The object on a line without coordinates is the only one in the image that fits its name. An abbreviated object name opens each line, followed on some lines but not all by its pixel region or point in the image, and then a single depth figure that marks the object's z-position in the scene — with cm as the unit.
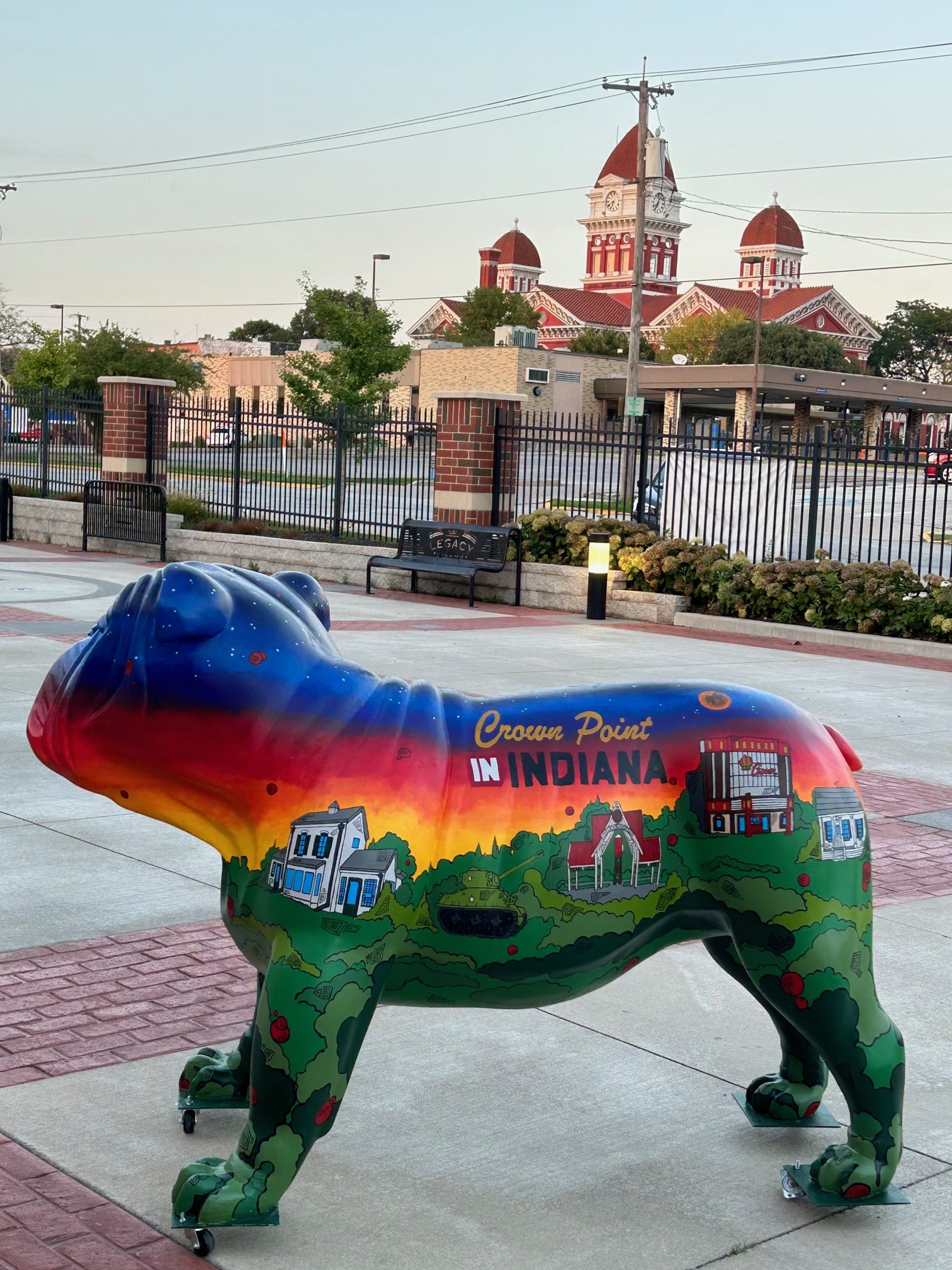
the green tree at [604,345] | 8775
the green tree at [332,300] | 5240
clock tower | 12562
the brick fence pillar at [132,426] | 2192
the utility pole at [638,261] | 3676
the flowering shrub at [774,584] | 1418
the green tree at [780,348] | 8500
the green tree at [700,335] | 9156
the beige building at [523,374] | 6594
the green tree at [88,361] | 5772
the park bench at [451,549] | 1672
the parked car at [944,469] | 1443
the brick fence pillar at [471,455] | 1764
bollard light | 1538
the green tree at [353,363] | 4791
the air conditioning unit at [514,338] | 6675
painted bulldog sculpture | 276
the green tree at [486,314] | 8594
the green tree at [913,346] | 11194
